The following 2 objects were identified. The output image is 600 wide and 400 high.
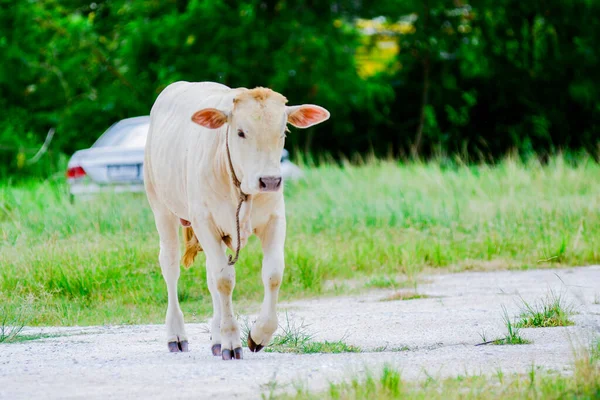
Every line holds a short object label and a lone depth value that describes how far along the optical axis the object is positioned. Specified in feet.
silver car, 92.07
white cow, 44.86
